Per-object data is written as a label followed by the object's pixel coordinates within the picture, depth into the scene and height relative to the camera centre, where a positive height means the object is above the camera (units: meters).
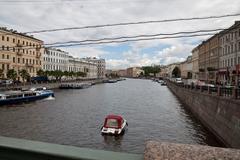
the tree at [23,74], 40.43 +0.64
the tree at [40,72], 49.77 +1.31
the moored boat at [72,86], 51.09 -2.88
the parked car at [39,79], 46.68 -0.69
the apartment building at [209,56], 40.19 +6.33
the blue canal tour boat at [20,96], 23.46 -3.19
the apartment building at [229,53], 29.74 +5.44
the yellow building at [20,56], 40.57 +5.80
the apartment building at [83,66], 81.43 +6.30
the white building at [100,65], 121.72 +9.66
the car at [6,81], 35.06 -1.18
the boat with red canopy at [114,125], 11.88 -3.68
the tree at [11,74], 37.34 +0.55
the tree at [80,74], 76.84 +1.56
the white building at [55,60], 61.17 +7.18
